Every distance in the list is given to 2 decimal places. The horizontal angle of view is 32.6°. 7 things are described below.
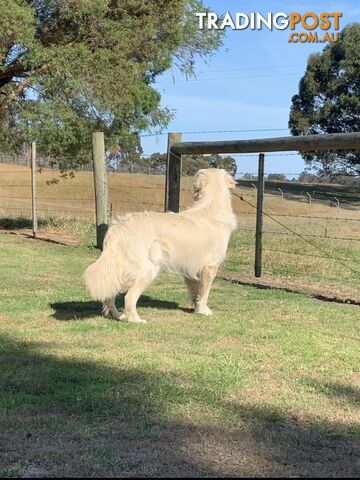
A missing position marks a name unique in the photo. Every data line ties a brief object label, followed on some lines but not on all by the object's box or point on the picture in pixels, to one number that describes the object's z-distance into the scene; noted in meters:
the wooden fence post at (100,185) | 11.71
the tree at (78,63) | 14.41
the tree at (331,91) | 44.34
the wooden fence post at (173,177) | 10.28
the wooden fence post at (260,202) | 9.41
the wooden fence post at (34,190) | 14.88
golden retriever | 6.12
